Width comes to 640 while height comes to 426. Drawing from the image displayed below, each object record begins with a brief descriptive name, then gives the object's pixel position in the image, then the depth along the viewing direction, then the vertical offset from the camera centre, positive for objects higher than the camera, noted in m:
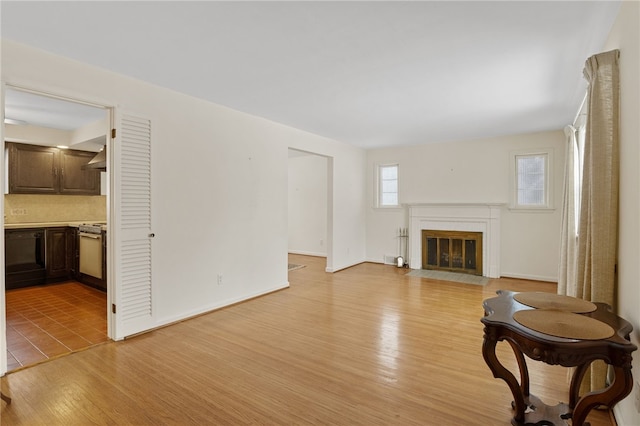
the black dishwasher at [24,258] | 4.88 -0.82
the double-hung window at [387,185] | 7.12 +0.49
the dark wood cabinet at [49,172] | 5.12 +0.55
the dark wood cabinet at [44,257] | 4.88 -0.84
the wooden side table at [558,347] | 1.41 -0.62
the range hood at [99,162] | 4.70 +0.62
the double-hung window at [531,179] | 5.52 +0.50
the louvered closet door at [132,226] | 3.08 -0.20
